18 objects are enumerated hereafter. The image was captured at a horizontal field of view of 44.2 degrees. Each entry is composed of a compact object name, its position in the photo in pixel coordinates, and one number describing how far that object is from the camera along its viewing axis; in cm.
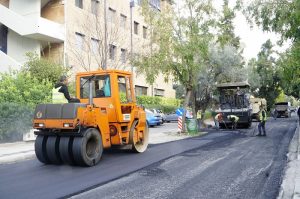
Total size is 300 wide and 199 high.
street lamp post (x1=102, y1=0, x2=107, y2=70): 2641
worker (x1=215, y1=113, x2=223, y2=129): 2581
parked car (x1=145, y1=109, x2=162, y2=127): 2991
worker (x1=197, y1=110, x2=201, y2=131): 2869
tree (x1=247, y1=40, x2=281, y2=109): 5319
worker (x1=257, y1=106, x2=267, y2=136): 1967
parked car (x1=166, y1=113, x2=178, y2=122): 3931
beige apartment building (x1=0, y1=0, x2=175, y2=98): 2570
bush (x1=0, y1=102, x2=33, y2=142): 1618
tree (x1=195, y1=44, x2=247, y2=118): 2889
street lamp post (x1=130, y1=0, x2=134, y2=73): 3587
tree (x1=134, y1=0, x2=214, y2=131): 2100
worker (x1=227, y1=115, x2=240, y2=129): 2522
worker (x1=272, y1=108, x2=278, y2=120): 4878
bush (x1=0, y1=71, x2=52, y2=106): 1794
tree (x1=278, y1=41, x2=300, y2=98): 1273
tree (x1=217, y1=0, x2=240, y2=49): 2139
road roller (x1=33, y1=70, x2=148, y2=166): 999
